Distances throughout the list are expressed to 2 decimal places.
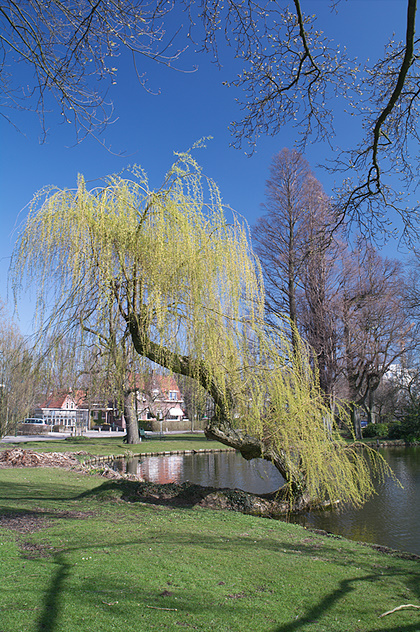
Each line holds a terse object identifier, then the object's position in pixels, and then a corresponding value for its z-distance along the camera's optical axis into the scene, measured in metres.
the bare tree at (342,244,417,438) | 16.70
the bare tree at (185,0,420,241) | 3.74
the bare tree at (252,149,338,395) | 14.45
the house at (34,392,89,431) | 43.66
